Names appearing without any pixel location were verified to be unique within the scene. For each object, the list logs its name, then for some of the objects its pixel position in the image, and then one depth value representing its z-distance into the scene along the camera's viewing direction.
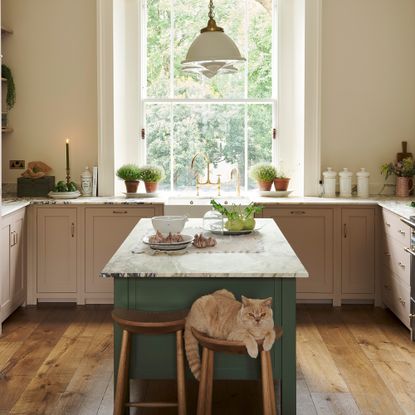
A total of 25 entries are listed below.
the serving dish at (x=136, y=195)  5.93
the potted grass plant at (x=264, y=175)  6.04
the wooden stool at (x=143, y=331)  2.94
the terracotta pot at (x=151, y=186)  6.03
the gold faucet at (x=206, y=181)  6.12
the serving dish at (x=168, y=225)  3.67
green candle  5.93
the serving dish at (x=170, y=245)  3.47
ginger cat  2.80
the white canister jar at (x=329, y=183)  5.95
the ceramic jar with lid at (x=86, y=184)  6.00
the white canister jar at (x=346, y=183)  5.97
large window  6.31
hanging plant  5.95
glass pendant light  3.60
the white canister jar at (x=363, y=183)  5.95
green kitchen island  3.02
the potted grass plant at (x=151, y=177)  6.01
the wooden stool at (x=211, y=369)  2.80
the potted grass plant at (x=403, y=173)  5.88
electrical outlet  6.12
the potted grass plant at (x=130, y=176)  5.93
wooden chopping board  6.00
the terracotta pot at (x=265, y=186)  6.05
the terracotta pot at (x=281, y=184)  6.01
